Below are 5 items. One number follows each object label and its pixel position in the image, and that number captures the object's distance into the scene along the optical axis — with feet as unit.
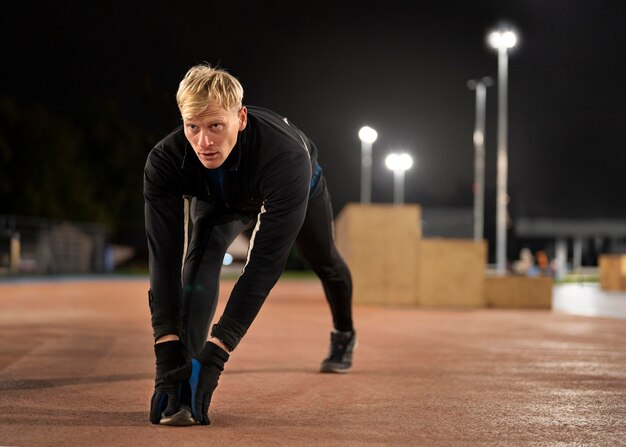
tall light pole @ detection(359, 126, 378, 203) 89.30
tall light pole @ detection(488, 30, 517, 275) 85.10
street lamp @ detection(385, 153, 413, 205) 89.71
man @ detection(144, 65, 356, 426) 13.03
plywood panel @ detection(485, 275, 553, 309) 55.31
